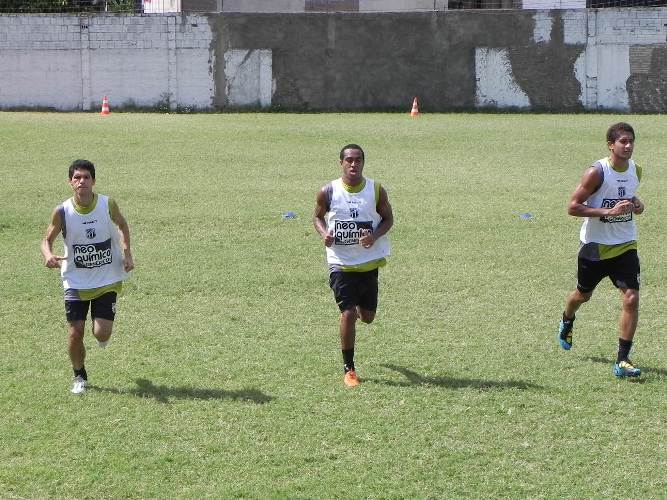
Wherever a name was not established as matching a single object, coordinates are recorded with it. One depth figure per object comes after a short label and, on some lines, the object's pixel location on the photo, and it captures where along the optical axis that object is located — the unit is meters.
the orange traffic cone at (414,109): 55.71
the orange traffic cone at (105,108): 56.47
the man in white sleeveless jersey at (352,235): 16.23
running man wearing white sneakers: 15.81
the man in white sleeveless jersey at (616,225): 16.50
